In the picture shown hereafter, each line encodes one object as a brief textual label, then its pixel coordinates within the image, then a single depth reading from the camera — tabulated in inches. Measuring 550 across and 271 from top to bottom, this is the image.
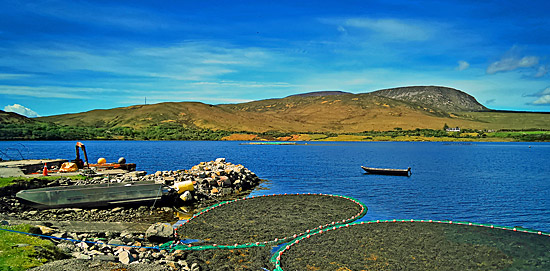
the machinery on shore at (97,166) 1437.0
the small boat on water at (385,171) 2113.3
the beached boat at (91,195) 954.1
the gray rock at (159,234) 695.1
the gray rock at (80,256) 511.2
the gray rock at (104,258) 513.0
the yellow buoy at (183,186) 1147.7
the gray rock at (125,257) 516.2
